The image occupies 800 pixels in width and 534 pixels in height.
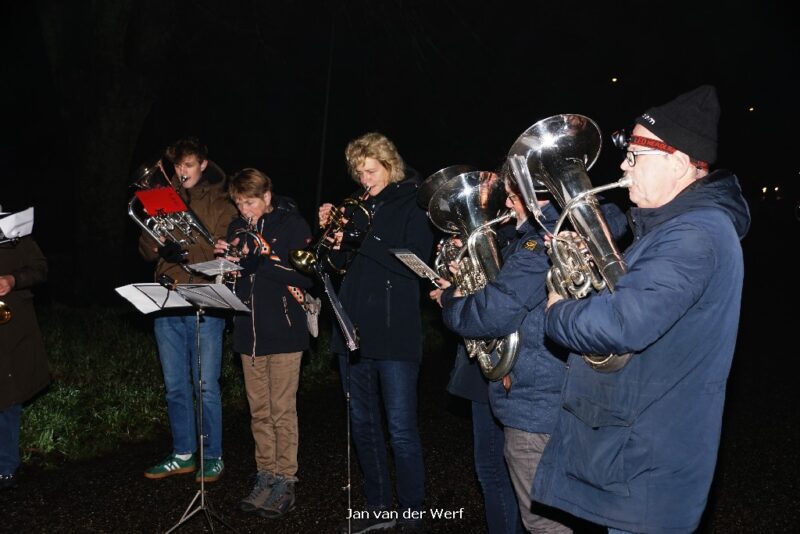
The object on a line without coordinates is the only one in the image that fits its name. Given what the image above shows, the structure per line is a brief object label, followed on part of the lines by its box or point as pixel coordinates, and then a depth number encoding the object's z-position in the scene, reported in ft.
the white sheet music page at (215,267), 14.31
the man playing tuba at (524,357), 10.93
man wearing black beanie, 8.09
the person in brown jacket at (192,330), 17.75
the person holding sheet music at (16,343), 17.31
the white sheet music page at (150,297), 14.49
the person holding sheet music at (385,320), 14.96
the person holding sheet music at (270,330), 16.38
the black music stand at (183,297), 14.35
